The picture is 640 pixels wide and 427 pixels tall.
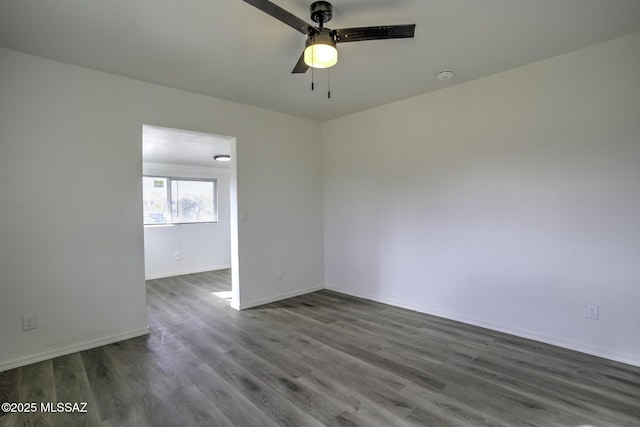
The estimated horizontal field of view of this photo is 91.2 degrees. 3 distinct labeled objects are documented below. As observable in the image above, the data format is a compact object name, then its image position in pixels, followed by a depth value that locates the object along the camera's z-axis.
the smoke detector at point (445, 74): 2.99
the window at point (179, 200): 5.99
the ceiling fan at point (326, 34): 1.81
